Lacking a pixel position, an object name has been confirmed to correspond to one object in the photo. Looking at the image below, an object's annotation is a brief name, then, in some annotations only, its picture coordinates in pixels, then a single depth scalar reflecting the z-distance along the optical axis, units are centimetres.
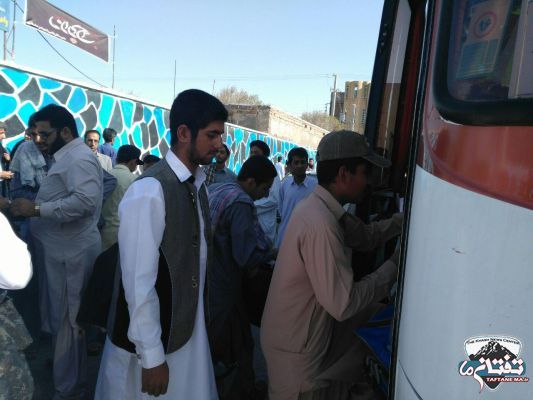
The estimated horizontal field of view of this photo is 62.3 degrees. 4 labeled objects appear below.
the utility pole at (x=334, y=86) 5419
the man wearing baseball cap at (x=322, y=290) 179
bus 105
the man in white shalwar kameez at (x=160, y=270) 166
